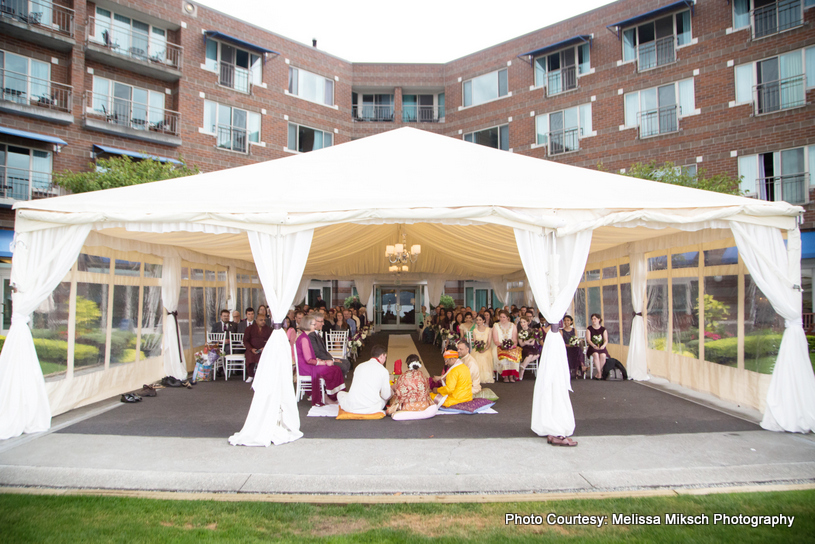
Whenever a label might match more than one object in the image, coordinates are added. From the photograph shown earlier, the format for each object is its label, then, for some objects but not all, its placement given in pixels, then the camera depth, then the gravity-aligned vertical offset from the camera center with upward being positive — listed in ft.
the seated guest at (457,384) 20.04 -3.80
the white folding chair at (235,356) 28.19 -3.64
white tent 15.84 +2.49
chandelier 30.17 +2.89
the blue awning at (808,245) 41.78 +4.51
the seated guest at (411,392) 18.75 -3.88
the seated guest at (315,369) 20.95 -3.32
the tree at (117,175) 38.70 +10.31
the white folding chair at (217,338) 29.46 -2.69
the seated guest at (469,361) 21.65 -3.21
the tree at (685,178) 39.29 +10.21
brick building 44.52 +23.41
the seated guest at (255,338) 26.43 -2.39
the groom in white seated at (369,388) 18.72 -3.68
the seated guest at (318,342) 21.72 -2.16
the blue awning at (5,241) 41.81 +4.89
